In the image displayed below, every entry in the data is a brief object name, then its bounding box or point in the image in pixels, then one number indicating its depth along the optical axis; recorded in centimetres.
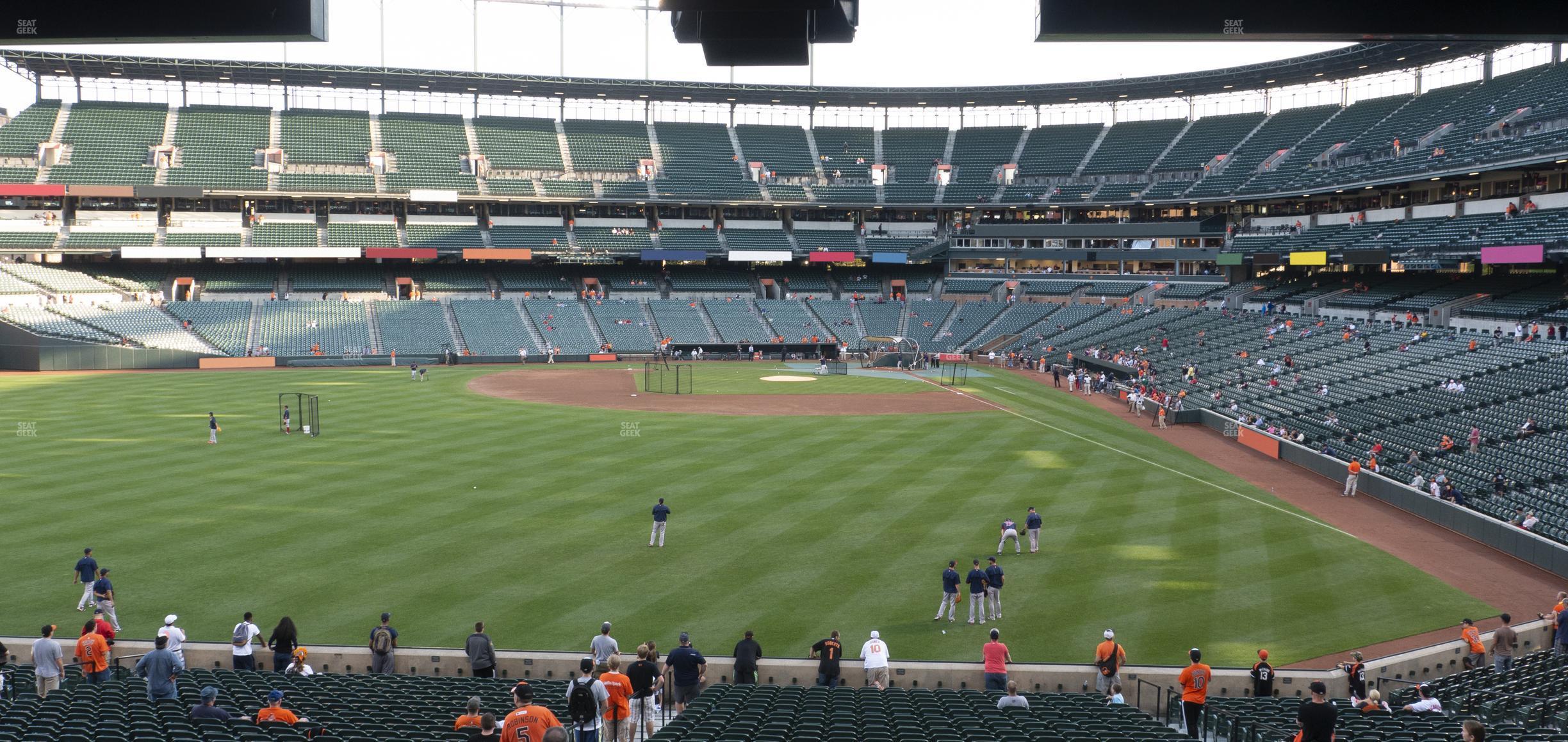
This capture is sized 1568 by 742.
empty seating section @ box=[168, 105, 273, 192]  8400
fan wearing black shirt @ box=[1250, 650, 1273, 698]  1631
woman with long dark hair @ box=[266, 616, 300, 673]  1733
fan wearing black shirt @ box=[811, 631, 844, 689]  1692
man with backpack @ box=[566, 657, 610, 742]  1240
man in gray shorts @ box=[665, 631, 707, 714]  1612
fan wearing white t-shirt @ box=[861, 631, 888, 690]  1712
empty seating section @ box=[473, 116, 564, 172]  9438
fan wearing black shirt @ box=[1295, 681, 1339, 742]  1115
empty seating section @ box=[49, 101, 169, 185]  8138
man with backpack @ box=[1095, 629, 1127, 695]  1673
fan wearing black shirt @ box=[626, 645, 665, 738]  1495
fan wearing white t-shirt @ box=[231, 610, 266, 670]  1708
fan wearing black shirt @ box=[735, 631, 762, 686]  1686
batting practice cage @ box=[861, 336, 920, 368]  8012
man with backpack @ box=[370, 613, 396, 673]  1700
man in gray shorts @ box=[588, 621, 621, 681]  1623
